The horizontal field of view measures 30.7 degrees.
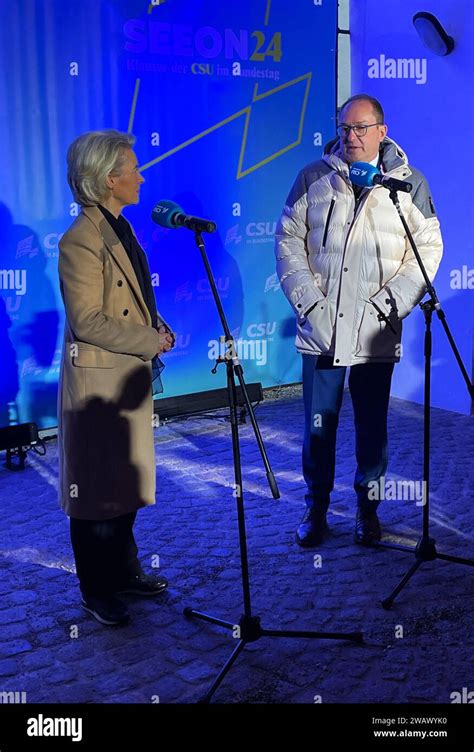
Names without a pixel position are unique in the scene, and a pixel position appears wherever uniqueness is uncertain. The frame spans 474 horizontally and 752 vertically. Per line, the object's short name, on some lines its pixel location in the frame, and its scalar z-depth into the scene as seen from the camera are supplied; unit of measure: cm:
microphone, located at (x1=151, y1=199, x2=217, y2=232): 332
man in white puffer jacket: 444
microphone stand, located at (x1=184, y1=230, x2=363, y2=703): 326
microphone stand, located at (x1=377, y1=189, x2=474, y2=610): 387
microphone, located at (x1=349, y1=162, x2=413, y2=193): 375
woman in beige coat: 357
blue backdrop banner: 668
